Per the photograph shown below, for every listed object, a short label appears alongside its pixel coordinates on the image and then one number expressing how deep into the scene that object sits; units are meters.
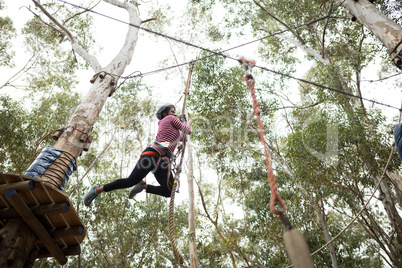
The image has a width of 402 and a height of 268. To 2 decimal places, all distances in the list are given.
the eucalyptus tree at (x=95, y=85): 2.99
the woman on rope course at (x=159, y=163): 3.00
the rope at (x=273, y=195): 1.13
